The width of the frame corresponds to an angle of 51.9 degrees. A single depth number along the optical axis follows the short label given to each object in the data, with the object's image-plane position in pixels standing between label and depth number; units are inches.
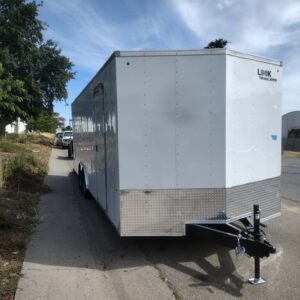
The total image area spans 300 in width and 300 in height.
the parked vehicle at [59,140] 1271.5
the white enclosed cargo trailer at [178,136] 168.0
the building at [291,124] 1960.0
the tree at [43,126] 1873.7
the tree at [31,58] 907.4
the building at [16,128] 1864.4
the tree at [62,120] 4321.8
